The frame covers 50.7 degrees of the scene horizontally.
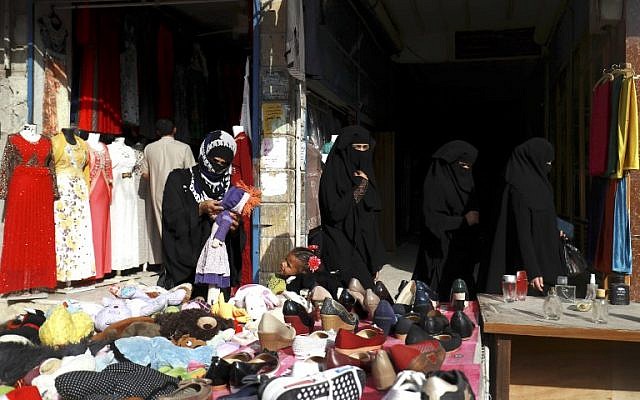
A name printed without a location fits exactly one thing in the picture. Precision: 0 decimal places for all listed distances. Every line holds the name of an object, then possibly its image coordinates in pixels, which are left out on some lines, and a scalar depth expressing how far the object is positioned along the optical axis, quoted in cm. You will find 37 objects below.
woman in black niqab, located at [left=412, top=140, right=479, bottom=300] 434
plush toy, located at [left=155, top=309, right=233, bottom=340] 271
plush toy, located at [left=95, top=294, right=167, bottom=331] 291
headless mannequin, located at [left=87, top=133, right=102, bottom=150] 651
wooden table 255
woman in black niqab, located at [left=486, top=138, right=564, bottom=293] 364
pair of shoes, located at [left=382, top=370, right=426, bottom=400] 186
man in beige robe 655
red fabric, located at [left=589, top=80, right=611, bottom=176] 526
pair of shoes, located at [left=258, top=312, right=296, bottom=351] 252
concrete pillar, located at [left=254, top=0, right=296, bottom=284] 571
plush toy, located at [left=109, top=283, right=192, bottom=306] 323
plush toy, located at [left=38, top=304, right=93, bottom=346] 261
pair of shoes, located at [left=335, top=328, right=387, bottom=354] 234
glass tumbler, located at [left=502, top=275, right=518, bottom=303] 310
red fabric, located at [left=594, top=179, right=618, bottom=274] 516
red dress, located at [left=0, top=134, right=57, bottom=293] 567
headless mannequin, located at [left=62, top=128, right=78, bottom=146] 609
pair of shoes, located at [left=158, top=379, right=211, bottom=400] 197
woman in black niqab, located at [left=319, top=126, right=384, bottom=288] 446
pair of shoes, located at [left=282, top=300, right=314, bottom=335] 276
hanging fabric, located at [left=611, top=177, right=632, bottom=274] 507
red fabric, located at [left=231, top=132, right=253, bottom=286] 573
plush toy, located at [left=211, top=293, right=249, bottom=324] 303
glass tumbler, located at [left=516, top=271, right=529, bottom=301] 317
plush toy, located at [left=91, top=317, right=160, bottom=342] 267
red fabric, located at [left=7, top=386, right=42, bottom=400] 198
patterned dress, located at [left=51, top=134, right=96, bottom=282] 605
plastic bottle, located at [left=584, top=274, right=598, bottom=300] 296
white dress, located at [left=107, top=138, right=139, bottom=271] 686
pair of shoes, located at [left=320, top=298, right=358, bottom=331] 271
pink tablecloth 212
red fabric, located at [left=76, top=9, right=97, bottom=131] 663
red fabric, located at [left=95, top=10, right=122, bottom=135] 690
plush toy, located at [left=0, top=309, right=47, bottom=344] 269
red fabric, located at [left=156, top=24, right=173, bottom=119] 759
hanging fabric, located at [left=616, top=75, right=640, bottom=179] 497
